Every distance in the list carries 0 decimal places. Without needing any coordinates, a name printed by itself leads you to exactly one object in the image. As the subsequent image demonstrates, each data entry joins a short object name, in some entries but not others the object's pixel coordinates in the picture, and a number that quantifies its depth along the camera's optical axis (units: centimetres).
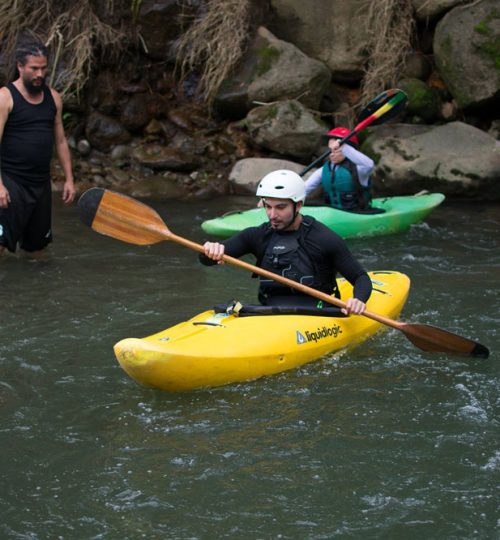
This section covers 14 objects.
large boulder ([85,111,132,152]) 2092
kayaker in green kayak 1590
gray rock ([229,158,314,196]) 1939
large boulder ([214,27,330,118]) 2023
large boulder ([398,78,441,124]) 2002
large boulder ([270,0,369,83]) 2091
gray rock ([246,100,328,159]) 1975
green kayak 1538
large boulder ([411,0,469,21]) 2012
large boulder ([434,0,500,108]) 1928
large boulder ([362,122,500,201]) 1855
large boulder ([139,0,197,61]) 2100
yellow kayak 878
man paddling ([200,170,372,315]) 980
